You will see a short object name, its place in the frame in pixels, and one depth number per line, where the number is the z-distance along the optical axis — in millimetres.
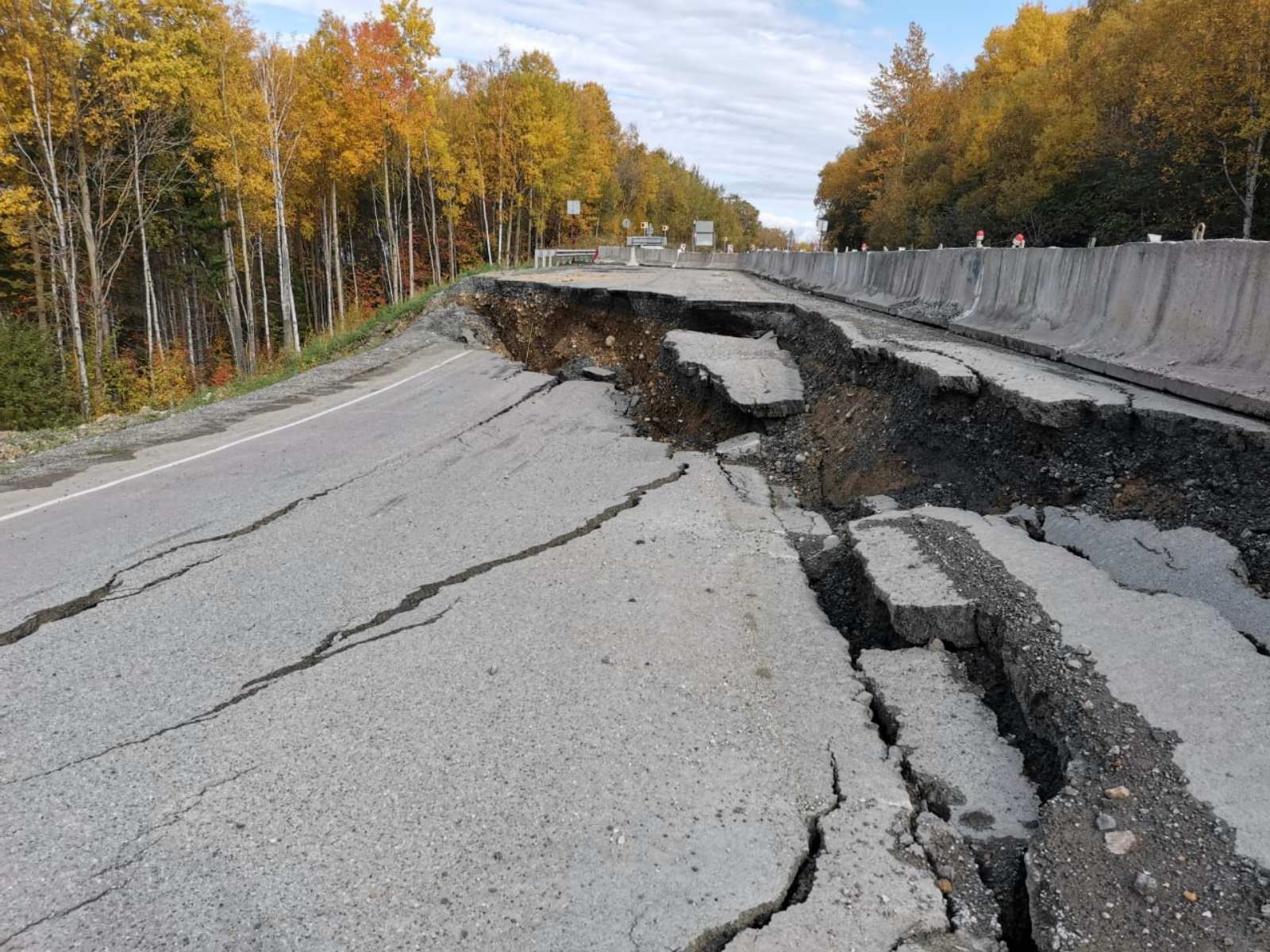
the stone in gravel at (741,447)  8172
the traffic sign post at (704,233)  52969
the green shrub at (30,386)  18516
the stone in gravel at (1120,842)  2494
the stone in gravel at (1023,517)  5246
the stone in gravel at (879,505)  6118
